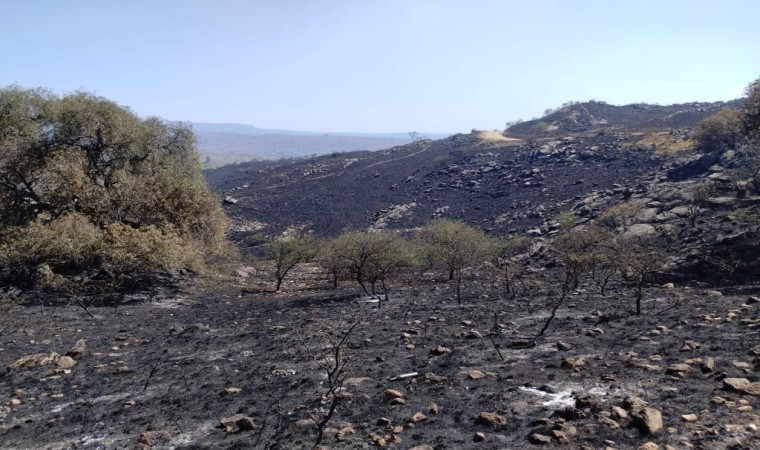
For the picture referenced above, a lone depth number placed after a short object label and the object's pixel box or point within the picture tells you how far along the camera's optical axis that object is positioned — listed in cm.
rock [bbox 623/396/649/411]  774
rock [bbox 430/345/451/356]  1215
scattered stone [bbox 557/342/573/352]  1189
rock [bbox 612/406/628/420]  747
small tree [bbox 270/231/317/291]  2667
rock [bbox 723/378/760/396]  796
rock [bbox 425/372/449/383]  1007
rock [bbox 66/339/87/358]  1325
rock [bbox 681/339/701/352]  1077
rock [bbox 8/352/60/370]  1227
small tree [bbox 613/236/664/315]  1616
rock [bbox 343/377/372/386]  1032
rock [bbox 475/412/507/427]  795
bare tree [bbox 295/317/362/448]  767
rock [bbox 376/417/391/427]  820
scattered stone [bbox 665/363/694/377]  927
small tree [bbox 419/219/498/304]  2684
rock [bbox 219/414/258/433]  848
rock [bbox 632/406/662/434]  705
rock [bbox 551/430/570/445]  706
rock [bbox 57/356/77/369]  1236
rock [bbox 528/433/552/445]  712
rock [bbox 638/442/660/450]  651
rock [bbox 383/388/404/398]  926
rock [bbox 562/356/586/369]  1030
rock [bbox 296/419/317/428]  837
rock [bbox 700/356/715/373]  923
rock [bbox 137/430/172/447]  810
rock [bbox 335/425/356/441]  783
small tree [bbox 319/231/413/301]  2352
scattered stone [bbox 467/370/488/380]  1009
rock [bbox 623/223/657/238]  2758
